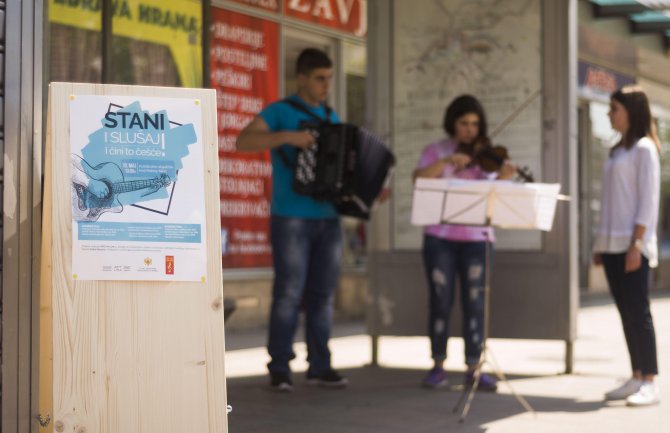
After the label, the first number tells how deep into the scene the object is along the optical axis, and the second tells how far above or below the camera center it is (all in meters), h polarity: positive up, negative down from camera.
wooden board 6.86 -0.32
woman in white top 11.69 +0.08
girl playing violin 12.60 -0.07
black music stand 11.21 +0.23
